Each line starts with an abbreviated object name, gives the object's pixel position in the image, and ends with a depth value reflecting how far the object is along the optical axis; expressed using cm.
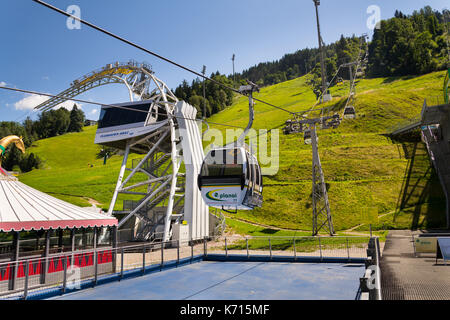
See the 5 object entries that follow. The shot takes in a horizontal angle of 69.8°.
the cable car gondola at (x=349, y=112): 2325
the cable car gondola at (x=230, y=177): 1432
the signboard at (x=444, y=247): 1267
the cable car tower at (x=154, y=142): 2569
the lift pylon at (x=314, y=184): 2309
